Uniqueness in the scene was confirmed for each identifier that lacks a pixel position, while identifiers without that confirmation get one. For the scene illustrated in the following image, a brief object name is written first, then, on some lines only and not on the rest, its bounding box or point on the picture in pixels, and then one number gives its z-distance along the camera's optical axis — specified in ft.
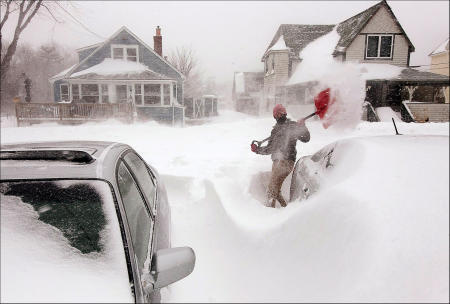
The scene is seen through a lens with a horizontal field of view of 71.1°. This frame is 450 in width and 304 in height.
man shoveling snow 14.40
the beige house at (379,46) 50.29
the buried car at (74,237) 4.31
